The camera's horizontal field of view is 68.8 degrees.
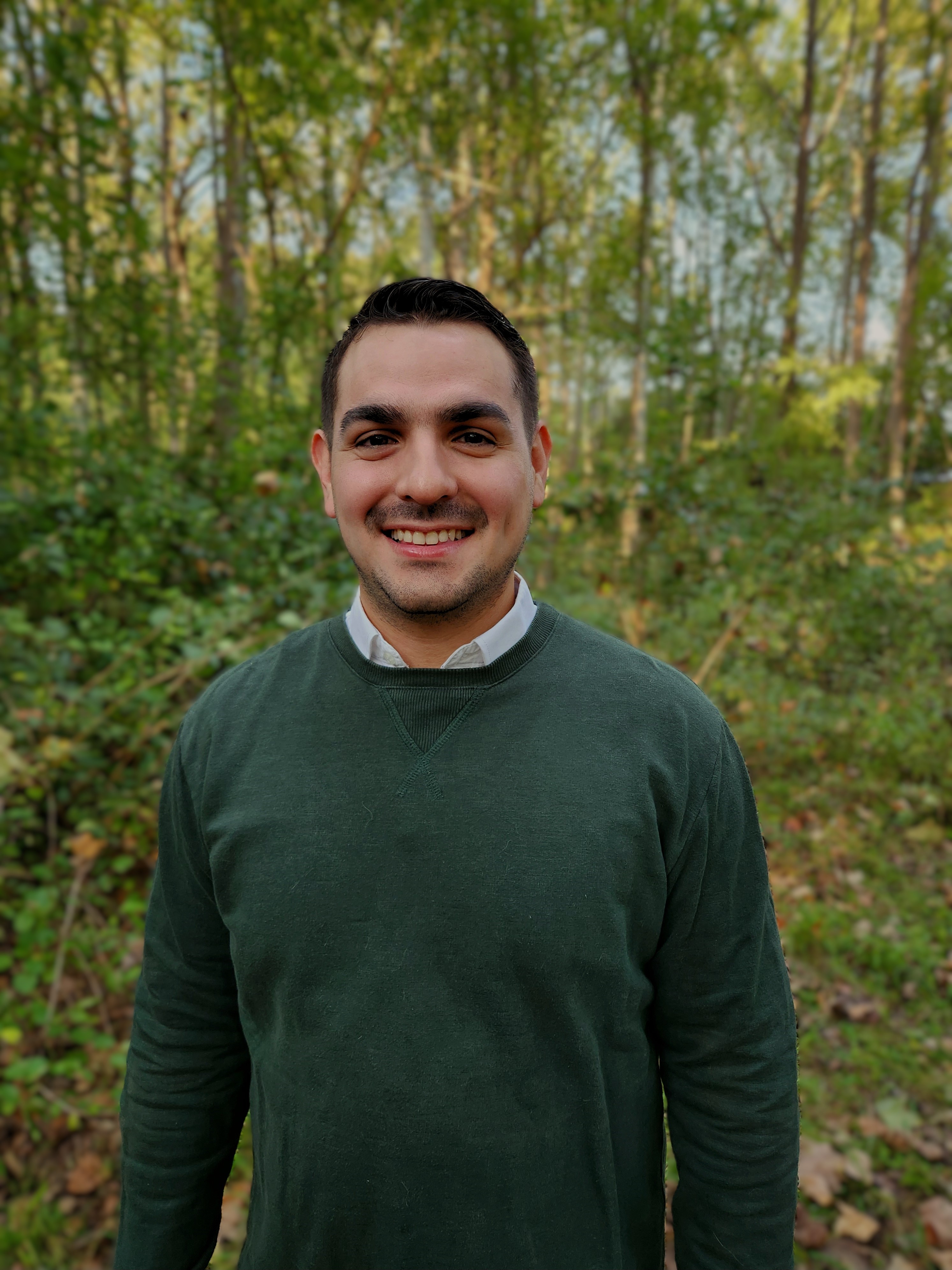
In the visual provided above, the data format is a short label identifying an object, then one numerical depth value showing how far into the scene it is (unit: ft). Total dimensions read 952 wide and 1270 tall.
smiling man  3.39
